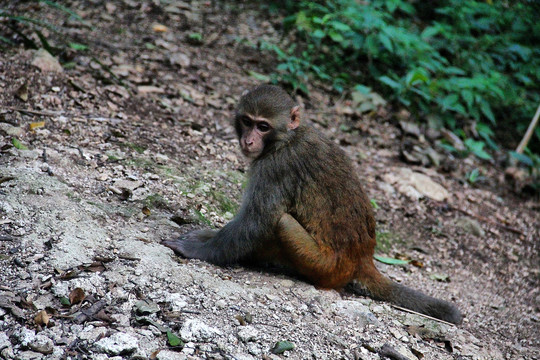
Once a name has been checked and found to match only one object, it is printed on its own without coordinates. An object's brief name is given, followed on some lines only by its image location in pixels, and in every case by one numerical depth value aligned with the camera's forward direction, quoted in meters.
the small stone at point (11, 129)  10.85
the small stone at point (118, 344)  6.55
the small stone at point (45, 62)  13.31
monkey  9.36
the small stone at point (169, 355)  6.67
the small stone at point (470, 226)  14.55
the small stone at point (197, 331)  7.16
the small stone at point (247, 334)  7.43
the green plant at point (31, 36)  13.70
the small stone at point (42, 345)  6.38
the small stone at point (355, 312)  8.78
